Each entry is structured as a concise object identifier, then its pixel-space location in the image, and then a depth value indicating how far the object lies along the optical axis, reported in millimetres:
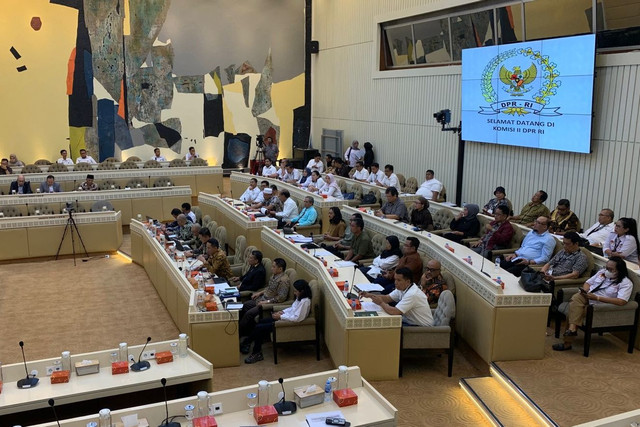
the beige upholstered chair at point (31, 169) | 14738
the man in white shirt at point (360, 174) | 14031
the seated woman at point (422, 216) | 9641
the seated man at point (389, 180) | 12801
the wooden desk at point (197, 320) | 6308
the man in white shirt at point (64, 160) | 16089
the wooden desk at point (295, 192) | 11125
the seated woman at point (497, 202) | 9617
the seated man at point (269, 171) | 14905
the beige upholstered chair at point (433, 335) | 5871
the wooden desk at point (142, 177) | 14062
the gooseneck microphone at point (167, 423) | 4043
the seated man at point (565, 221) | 8523
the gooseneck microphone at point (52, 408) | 4004
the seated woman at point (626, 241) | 6883
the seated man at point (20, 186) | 13102
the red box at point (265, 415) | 4141
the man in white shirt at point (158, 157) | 16700
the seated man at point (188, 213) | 10605
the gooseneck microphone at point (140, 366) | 4991
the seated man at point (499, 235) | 8305
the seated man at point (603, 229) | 7680
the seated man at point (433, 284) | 6516
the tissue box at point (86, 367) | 4910
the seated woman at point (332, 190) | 12047
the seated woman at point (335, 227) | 9453
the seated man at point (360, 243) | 8578
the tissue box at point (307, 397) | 4371
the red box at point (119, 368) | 4926
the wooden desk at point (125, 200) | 12008
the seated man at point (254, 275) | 7496
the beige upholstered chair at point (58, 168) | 15000
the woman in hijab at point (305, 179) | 13218
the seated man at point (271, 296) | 6884
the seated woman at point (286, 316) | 6414
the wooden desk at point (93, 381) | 4535
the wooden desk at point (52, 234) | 10906
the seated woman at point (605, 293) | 5985
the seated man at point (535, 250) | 7422
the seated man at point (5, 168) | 14578
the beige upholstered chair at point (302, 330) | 6391
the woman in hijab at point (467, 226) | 9109
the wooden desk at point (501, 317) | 5840
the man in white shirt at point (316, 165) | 15295
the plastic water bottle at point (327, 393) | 4492
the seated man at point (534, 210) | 9180
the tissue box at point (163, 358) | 5125
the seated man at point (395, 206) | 10047
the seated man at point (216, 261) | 7969
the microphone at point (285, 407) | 4289
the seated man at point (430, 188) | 11648
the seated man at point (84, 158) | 16219
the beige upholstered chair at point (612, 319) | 5891
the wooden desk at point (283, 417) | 4105
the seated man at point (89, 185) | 13422
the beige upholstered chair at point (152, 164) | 15656
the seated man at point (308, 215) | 10750
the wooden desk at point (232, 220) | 10000
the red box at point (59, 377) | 4770
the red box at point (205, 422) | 4067
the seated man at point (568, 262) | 6754
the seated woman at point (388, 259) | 7664
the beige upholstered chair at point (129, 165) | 15789
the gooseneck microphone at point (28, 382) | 4688
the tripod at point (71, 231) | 11164
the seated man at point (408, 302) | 5867
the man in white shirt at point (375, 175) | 13117
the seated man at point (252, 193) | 12711
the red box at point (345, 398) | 4391
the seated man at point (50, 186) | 12977
